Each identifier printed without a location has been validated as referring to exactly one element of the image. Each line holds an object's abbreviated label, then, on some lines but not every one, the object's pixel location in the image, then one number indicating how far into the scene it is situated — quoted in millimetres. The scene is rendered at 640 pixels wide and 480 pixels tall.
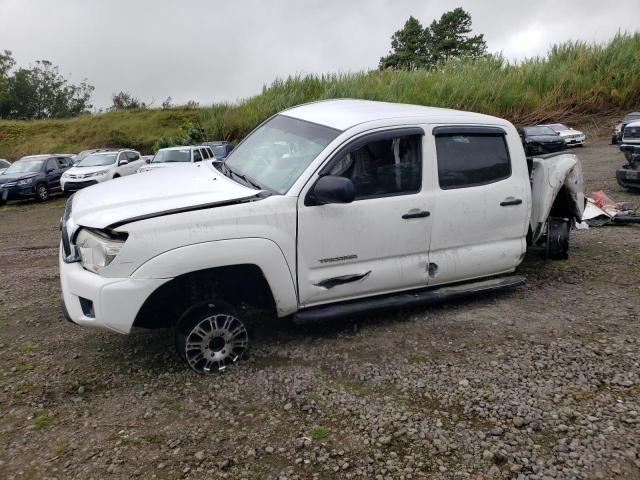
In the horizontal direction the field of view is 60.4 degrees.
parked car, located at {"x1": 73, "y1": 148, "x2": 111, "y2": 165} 21164
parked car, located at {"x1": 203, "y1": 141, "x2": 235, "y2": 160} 20453
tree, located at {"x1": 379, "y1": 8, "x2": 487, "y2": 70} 63125
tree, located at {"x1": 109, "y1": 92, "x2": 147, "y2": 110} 57875
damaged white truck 3574
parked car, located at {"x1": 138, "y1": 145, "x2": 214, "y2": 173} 17484
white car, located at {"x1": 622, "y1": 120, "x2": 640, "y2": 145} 13742
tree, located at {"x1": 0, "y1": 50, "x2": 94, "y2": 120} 55438
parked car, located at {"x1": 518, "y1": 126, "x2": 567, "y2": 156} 17273
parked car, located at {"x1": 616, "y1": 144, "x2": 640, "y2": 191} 10177
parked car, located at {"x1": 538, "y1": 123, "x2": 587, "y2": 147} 22000
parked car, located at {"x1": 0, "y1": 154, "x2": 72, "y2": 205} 17453
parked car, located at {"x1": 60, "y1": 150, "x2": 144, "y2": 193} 17875
